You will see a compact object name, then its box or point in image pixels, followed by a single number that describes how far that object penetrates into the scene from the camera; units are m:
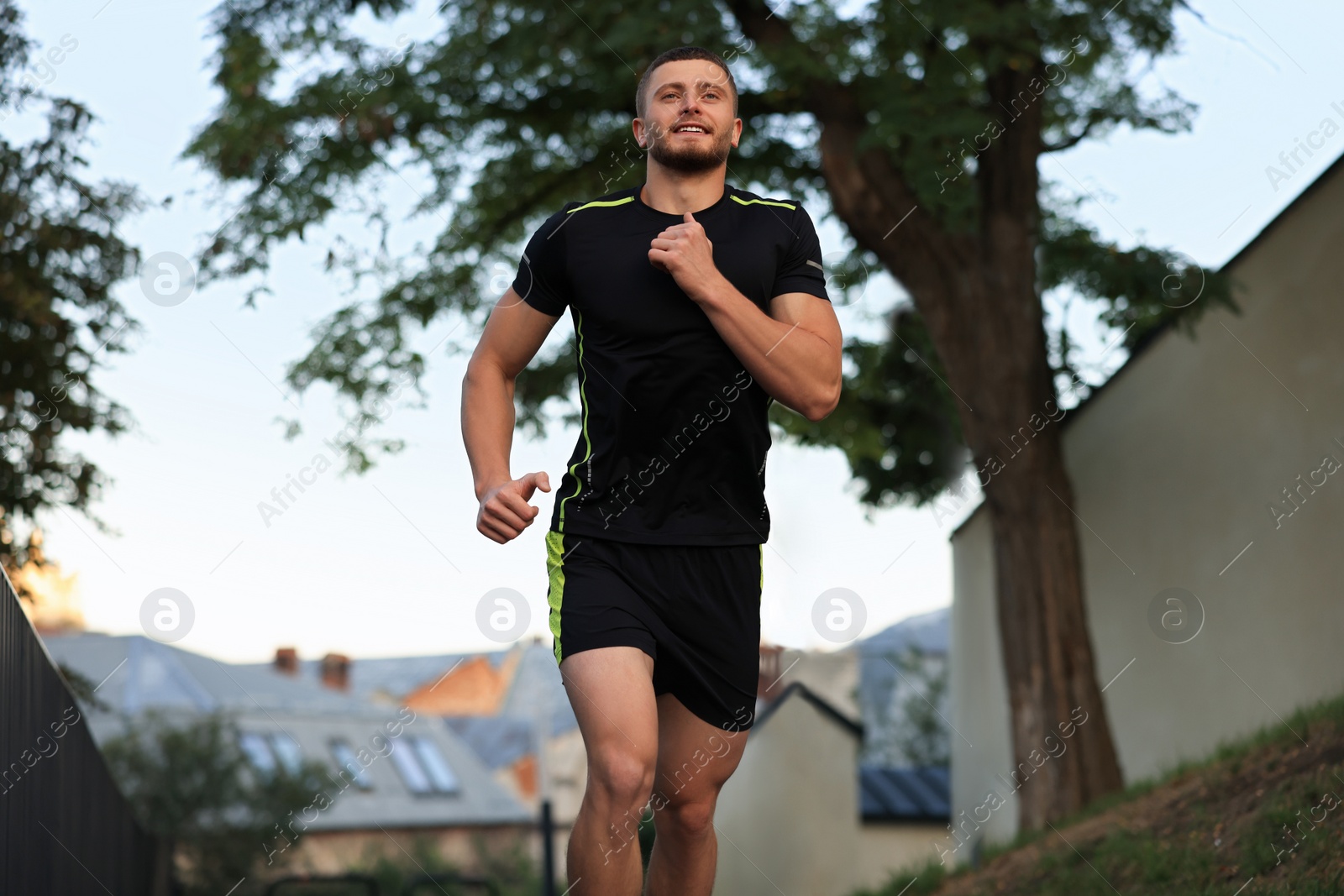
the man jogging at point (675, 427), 3.02
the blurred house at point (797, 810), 15.20
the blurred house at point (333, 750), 38.56
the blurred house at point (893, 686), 37.22
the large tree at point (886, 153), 8.60
